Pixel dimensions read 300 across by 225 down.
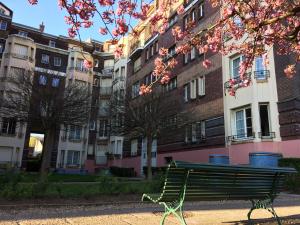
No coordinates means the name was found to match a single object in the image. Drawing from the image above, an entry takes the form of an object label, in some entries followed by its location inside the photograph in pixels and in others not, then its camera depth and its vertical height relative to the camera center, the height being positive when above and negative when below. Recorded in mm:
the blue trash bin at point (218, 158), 14700 +493
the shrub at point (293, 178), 11101 -401
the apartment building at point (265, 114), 14208 +3152
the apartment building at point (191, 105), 16896 +4052
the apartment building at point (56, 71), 30132 +11943
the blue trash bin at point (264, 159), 11897 +441
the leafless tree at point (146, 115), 14471 +2774
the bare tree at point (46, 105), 15043 +3374
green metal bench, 3912 -270
